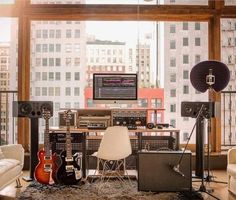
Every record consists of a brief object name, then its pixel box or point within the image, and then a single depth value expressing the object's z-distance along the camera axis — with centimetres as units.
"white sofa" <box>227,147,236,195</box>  399
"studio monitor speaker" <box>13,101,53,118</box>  484
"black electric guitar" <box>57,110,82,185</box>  452
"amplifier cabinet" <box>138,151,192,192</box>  423
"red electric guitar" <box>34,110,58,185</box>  452
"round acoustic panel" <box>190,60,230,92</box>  478
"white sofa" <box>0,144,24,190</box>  371
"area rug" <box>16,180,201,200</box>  398
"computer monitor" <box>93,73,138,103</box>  516
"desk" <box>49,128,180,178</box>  482
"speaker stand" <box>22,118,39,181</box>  482
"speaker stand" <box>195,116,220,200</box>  481
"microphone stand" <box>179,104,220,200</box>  416
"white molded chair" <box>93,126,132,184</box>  440
